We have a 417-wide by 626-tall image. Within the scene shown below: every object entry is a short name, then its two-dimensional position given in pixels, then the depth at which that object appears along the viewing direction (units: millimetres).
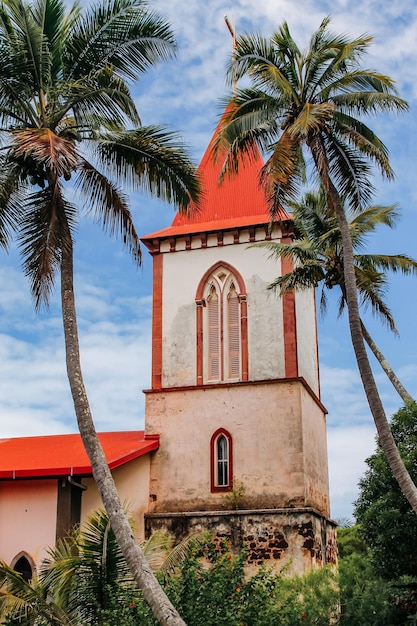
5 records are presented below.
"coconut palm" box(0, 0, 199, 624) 15555
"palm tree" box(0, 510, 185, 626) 14086
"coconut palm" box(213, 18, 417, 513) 17500
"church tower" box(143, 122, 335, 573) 22516
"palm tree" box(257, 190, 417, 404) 21891
